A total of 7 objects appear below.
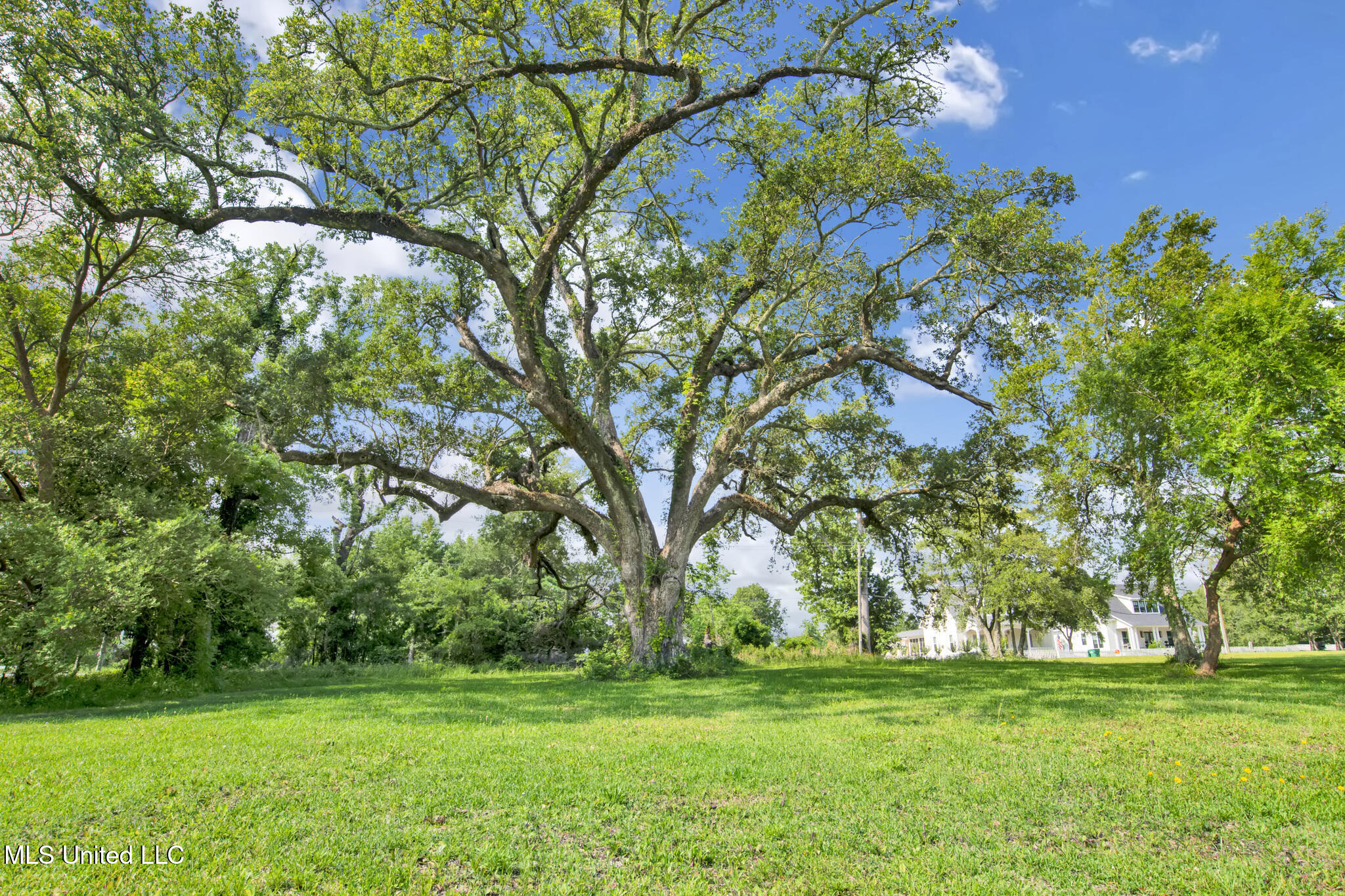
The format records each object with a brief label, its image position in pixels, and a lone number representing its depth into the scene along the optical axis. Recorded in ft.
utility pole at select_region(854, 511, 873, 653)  90.94
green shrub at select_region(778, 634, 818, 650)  96.32
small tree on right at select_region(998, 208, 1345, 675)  38.68
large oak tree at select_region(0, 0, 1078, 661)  35.50
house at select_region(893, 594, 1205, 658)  197.88
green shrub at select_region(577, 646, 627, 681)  51.29
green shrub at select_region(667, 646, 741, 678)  51.26
